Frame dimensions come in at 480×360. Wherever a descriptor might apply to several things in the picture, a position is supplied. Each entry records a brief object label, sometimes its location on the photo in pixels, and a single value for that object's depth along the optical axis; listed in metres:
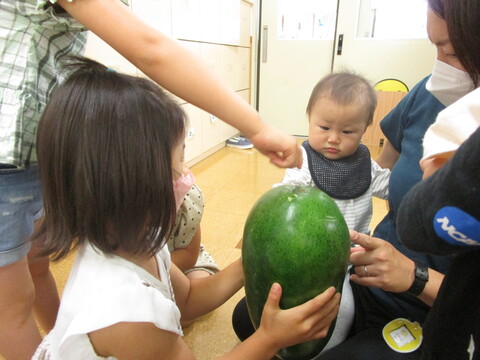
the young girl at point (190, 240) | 1.22
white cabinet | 2.07
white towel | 0.37
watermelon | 0.65
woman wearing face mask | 0.74
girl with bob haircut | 0.61
